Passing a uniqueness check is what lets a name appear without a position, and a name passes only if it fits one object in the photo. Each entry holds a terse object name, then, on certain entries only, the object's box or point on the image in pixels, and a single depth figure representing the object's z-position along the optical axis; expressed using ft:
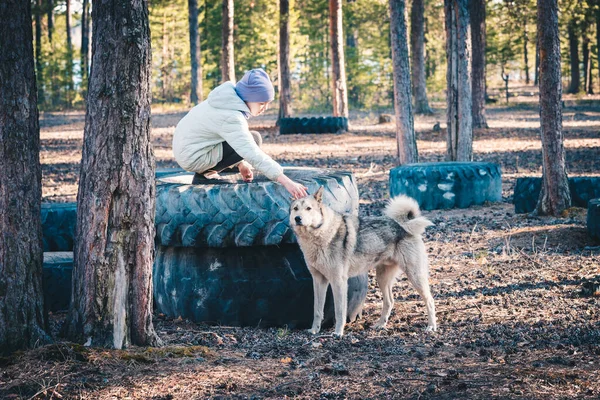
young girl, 20.58
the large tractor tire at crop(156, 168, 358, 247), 19.79
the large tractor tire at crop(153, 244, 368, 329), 20.38
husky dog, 20.10
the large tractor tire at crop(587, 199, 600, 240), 30.07
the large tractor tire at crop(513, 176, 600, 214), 37.78
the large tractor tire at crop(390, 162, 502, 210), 41.19
